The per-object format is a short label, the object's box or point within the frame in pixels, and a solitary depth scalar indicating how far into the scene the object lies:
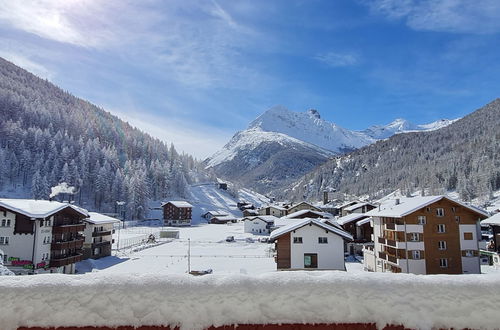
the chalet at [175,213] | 119.25
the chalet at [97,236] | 47.62
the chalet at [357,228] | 54.25
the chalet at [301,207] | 90.96
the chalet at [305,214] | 69.94
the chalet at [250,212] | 133.02
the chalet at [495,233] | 38.31
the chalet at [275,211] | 110.50
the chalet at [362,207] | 71.31
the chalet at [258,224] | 90.88
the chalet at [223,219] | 125.62
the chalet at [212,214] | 130.75
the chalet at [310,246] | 33.91
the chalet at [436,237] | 33.91
